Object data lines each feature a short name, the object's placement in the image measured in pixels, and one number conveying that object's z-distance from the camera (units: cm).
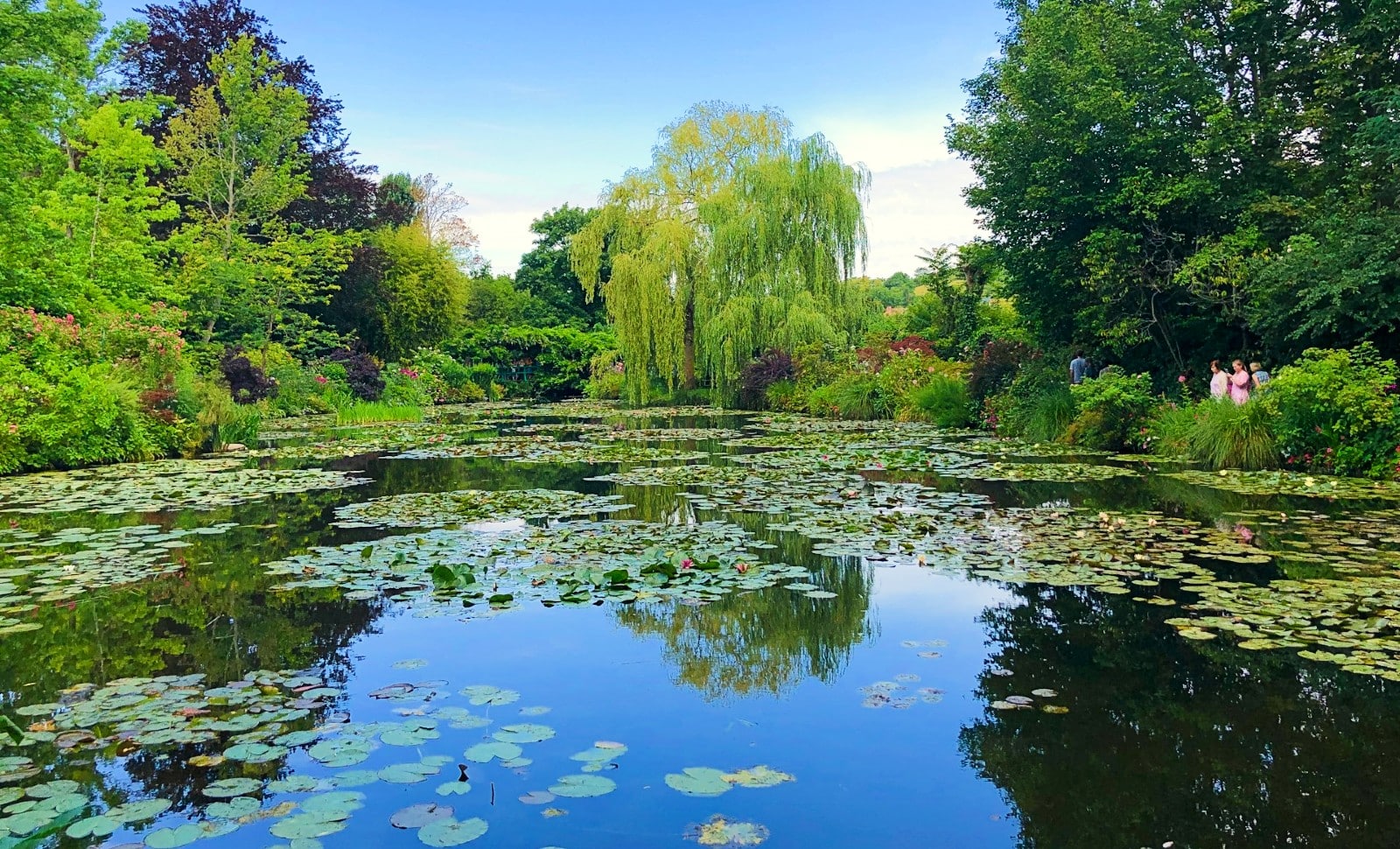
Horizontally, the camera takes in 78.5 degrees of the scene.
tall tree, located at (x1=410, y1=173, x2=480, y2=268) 4866
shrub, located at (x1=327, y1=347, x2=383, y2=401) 2239
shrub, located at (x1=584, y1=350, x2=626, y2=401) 3087
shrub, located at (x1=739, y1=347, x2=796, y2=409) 2181
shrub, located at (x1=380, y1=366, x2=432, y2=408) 2319
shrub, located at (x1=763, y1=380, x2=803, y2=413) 2144
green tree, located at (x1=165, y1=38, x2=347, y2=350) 2002
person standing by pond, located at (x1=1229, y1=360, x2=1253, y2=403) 1093
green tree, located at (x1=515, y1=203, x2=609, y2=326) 4262
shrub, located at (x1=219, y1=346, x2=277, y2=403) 1747
